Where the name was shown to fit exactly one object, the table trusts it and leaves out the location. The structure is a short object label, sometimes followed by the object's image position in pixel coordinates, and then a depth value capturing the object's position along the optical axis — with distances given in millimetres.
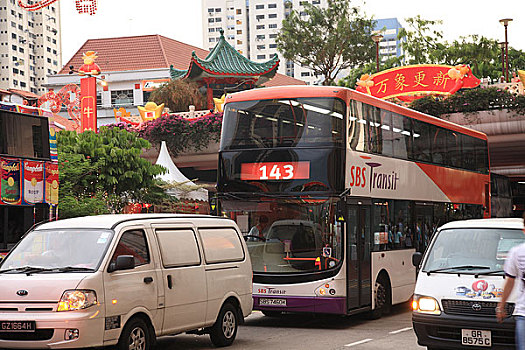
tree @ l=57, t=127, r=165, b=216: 27094
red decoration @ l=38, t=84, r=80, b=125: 62188
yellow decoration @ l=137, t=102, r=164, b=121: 40812
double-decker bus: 13391
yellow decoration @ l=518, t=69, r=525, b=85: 30059
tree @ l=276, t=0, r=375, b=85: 56562
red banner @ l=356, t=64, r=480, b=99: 31797
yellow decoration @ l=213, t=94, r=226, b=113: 40691
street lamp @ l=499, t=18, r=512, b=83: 35719
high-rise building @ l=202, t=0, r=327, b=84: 169750
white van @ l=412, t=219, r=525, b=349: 8773
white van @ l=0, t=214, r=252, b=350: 8500
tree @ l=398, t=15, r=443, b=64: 60709
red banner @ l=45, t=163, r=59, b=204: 16125
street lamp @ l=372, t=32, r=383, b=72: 42366
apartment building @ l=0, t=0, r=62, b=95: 138000
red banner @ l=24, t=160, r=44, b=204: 15391
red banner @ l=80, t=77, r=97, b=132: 44688
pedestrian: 6689
